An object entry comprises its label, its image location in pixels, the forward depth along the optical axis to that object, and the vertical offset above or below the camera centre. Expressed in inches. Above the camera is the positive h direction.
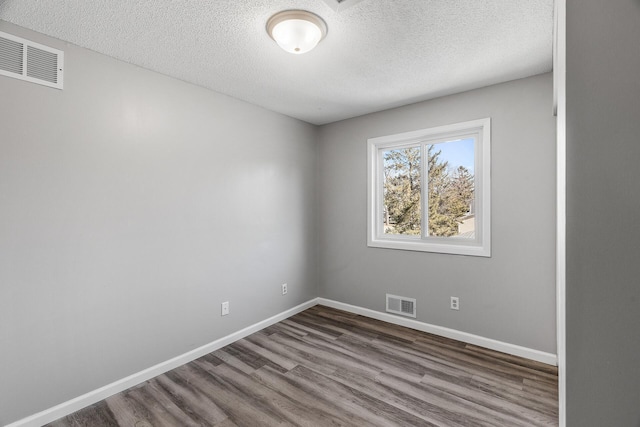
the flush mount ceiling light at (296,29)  64.4 +42.7
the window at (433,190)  110.4 +9.7
